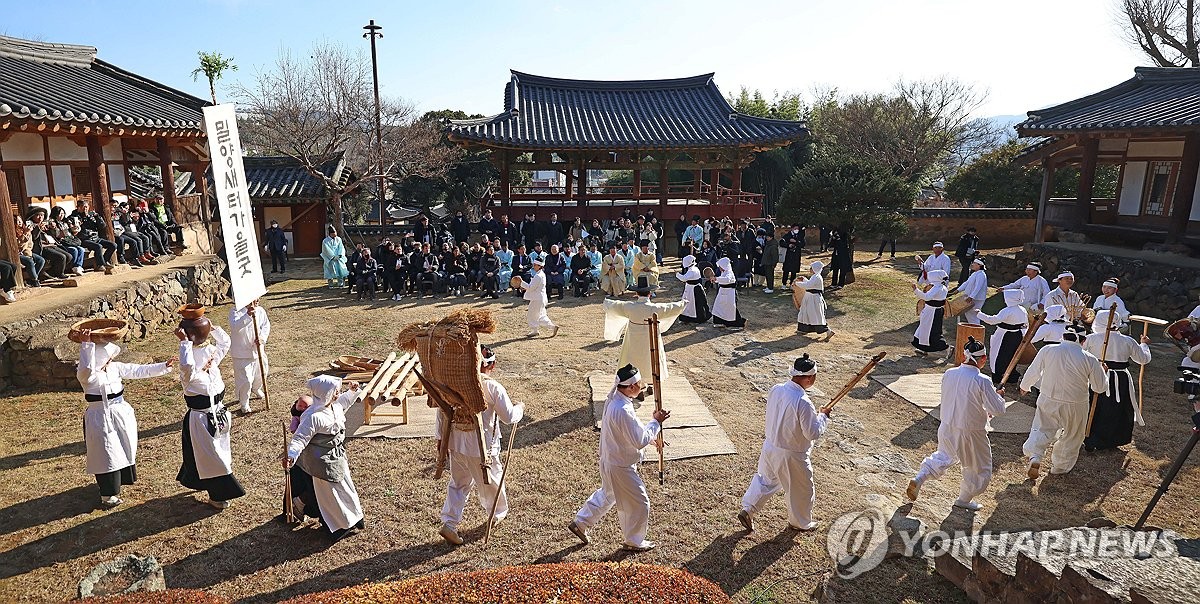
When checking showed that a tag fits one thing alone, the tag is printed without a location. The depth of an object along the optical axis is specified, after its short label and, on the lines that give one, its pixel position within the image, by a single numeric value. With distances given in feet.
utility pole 81.41
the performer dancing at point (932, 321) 35.94
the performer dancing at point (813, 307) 39.24
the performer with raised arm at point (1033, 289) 36.27
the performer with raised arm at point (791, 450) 17.67
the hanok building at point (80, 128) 34.65
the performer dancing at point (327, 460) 17.21
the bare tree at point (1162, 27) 81.00
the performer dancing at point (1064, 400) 21.88
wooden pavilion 70.54
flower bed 12.92
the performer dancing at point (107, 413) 19.35
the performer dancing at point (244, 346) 26.91
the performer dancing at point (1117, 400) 23.80
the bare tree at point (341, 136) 72.90
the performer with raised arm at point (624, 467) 16.67
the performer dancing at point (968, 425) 19.31
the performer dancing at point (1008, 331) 30.01
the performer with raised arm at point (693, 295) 42.09
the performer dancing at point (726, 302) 41.39
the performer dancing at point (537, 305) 39.50
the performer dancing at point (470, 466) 17.97
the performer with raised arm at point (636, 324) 26.25
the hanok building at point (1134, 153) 48.32
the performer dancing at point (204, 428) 19.31
